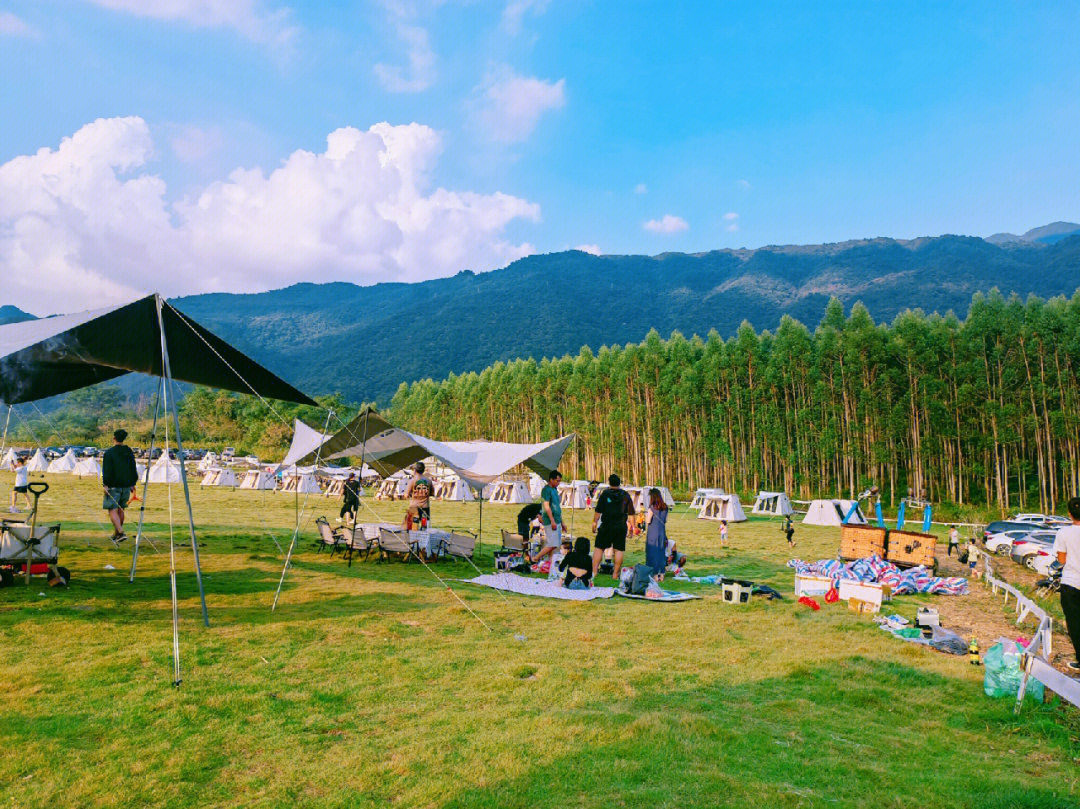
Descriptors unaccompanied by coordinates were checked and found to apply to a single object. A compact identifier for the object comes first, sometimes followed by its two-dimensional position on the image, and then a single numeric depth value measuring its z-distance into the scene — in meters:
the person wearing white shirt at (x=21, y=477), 10.59
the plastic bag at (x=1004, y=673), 4.80
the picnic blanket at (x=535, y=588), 8.79
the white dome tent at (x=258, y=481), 33.56
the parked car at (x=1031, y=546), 13.66
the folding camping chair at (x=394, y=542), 11.29
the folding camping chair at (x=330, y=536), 12.09
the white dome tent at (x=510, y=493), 29.61
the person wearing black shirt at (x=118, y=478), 9.29
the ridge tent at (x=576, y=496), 26.44
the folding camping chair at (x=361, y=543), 11.89
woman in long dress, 10.30
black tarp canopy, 7.22
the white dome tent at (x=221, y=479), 35.53
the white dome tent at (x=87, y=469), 34.25
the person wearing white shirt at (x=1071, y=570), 4.83
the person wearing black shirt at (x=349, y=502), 15.74
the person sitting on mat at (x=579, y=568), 9.30
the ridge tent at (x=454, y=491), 30.77
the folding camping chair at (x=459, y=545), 11.86
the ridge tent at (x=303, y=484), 31.63
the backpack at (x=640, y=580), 8.95
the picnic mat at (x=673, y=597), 8.74
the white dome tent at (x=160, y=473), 34.00
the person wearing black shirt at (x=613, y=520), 9.44
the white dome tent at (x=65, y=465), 38.34
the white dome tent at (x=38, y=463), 37.67
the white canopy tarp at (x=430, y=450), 12.98
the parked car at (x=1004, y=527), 16.10
